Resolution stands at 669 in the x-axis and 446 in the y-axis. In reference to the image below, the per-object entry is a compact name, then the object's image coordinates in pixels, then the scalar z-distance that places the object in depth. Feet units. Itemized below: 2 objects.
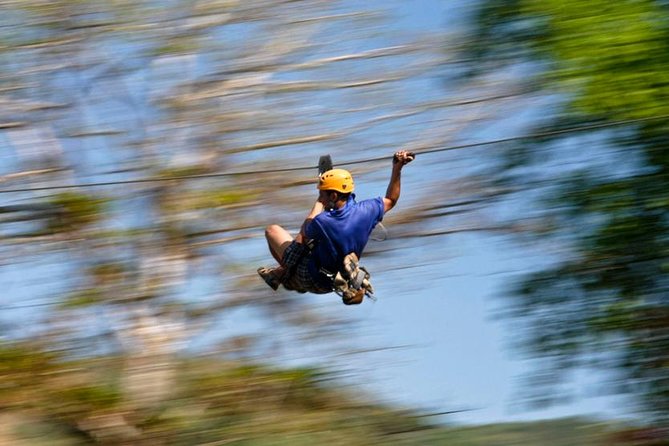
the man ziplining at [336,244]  43.78
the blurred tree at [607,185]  63.31
